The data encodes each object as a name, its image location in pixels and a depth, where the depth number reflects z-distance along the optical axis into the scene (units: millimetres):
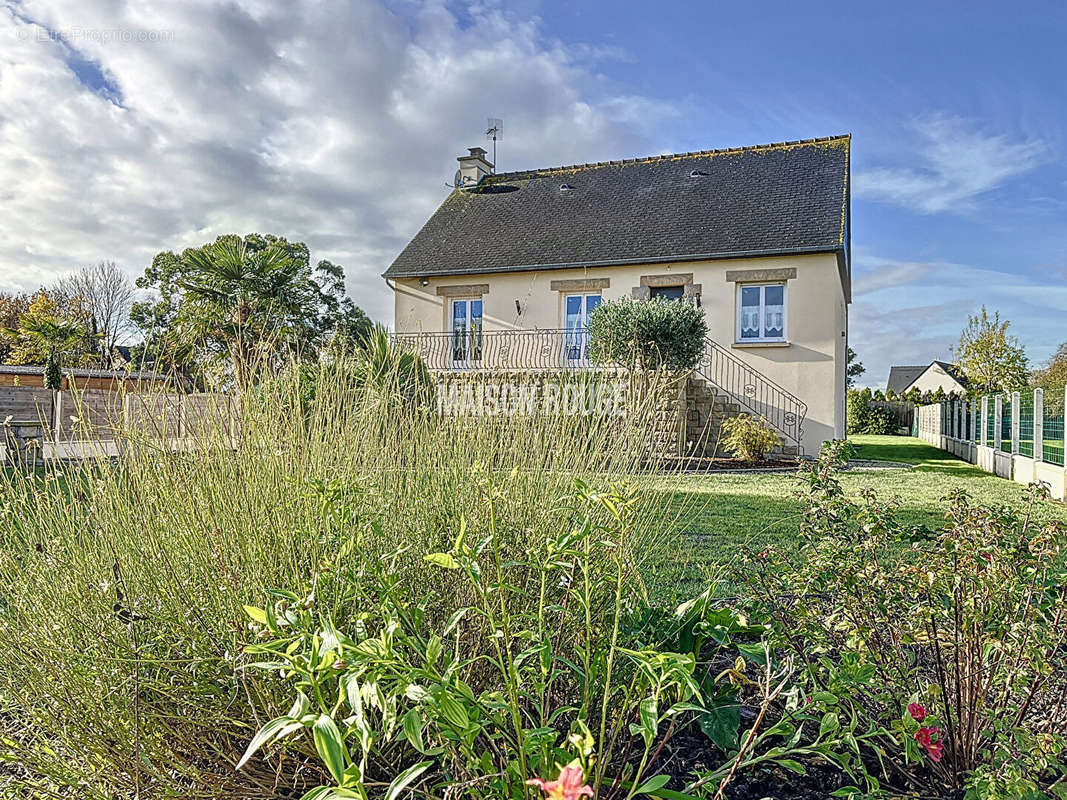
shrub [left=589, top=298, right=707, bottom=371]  11812
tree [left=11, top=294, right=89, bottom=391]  21078
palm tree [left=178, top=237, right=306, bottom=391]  18359
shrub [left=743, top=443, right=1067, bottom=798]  1513
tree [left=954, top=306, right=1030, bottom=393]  23984
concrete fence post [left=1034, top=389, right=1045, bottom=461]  9242
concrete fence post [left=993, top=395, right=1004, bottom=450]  11484
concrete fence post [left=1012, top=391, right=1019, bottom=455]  10438
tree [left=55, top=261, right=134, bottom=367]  28672
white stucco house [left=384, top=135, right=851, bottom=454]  13320
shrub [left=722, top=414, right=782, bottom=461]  11531
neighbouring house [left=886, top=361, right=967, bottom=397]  46094
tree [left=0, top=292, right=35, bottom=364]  27736
